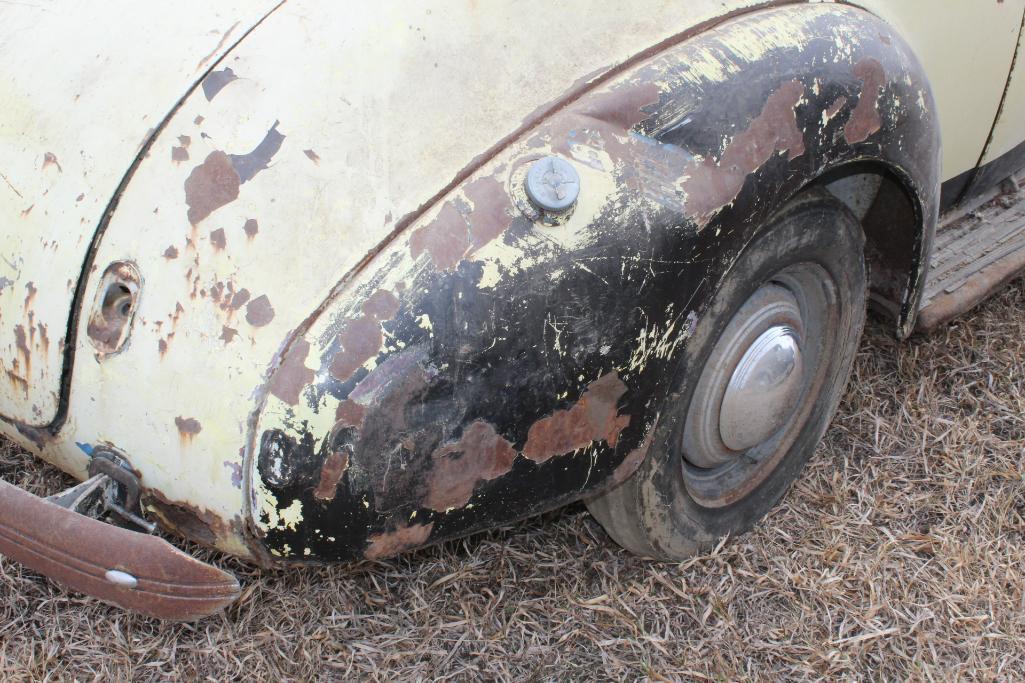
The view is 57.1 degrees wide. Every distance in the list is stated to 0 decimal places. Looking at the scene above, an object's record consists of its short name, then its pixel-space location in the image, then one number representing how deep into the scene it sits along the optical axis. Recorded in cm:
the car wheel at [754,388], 173
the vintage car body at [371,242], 130
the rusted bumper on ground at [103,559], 126
